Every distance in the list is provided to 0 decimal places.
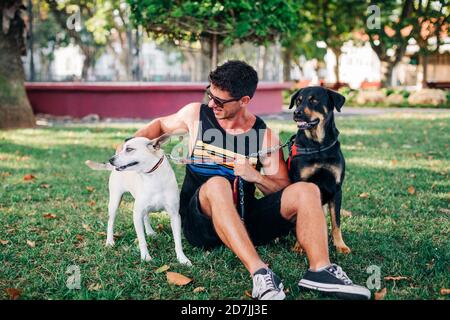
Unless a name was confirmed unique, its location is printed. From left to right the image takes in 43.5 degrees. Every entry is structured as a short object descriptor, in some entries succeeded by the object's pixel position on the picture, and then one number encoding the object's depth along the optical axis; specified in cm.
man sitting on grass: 333
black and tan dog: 429
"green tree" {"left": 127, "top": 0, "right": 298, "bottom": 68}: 1246
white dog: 382
